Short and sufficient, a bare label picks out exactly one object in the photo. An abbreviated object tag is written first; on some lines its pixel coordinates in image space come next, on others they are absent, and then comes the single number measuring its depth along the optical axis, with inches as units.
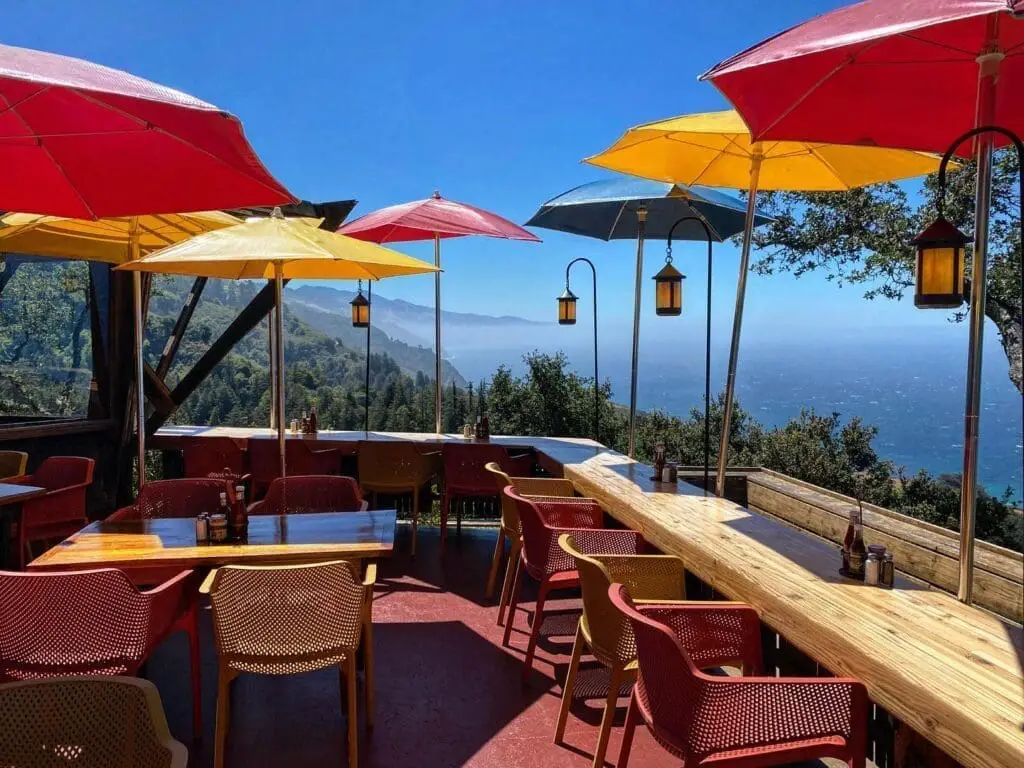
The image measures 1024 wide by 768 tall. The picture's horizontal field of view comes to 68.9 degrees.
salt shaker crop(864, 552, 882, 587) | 94.9
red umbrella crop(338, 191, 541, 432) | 233.1
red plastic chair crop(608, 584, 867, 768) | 75.2
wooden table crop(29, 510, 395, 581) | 114.2
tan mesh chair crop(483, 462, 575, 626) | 160.1
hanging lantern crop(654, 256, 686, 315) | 179.9
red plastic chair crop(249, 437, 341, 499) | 225.8
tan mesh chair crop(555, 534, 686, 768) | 97.7
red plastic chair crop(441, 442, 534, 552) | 216.1
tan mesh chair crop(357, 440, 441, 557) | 221.8
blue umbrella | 203.9
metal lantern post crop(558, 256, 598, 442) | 273.8
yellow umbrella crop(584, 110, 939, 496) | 156.6
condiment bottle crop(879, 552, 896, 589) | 95.3
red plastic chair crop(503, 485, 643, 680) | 134.3
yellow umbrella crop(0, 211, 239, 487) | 193.0
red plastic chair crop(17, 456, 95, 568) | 180.7
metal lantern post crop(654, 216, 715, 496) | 179.8
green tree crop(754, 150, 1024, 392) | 444.5
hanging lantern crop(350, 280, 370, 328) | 301.6
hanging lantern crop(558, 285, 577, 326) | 274.4
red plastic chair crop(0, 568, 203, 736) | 94.6
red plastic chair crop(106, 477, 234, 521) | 155.2
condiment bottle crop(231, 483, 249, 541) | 125.2
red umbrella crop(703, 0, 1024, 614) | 85.6
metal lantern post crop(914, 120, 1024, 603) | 88.5
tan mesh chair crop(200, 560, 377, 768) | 97.7
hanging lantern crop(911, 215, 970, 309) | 89.8
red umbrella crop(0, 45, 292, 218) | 96.3
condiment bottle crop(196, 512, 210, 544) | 122.9
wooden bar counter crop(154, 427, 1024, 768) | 63.4
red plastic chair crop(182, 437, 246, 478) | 225.5
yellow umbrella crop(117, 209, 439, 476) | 143.8
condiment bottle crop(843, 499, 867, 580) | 97.7
